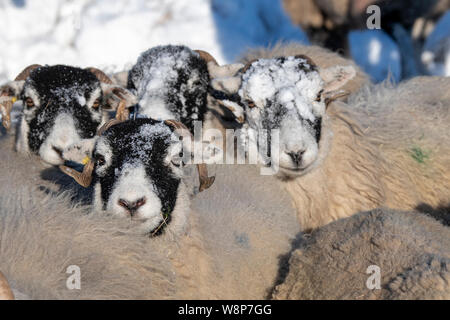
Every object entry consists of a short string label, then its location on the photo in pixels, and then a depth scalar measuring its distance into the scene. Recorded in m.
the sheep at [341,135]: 3.86
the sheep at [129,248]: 2.69
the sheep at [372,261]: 2.64
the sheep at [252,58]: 4.30
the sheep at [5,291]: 2.29
